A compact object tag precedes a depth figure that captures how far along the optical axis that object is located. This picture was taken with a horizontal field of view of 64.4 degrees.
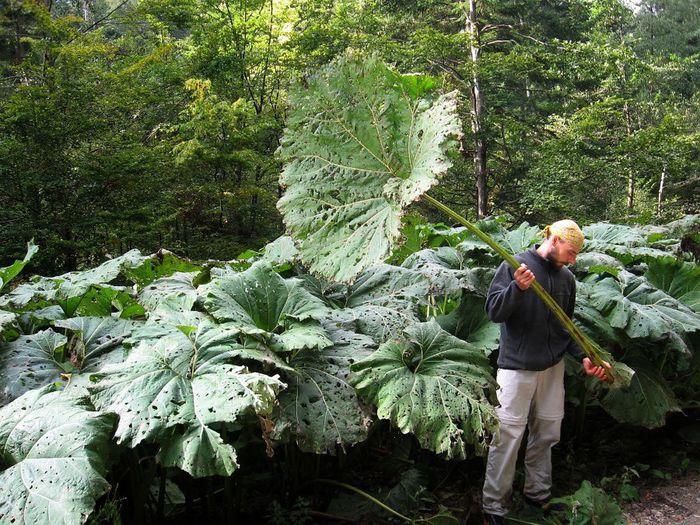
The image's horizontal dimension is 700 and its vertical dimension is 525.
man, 2.78
